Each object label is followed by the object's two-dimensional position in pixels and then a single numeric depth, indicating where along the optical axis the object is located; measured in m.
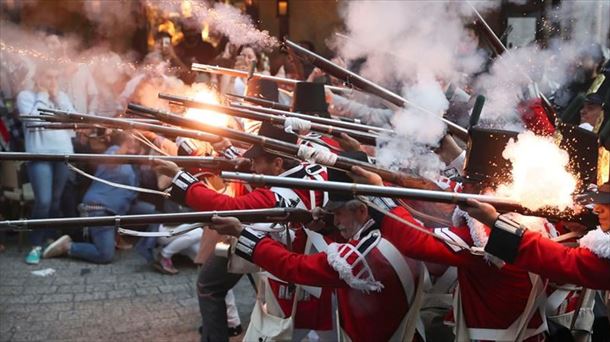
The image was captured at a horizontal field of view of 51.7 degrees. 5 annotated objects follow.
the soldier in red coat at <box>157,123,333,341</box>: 4.10
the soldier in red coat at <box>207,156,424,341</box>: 3.37
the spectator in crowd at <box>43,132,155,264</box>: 7.80
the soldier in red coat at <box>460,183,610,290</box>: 2.71
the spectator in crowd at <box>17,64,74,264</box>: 7.77
